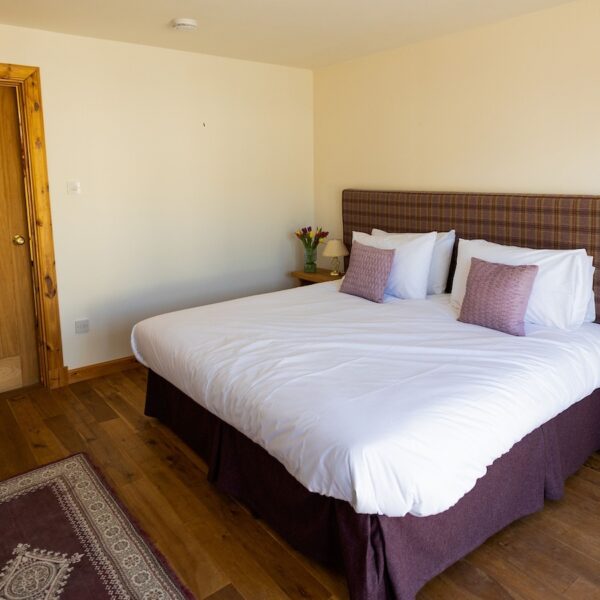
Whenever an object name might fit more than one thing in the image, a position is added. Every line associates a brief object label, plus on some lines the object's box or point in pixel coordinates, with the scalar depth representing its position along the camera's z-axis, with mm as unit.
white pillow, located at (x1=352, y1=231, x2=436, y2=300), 3312
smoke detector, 3028
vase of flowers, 4426
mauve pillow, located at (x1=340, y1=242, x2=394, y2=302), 3283
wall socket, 3670
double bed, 1683
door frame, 3221
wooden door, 3320
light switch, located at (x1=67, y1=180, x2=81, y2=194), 3469
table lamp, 4215
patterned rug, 1905
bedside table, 4246
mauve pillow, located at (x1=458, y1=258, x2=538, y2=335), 2613
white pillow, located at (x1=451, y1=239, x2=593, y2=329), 2668
